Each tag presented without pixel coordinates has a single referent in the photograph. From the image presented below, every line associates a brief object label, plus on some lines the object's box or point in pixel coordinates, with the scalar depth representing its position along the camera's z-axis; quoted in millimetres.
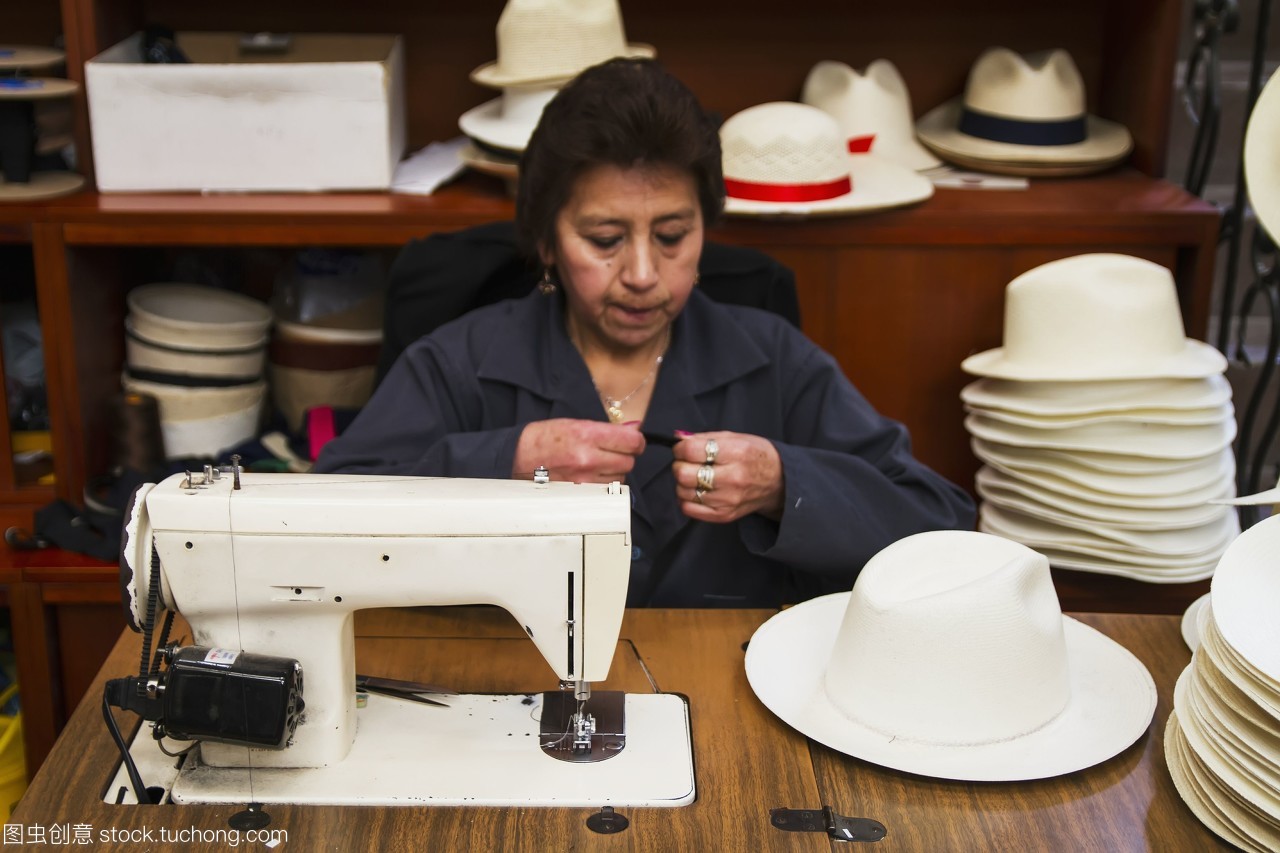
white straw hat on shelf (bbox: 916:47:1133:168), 2744
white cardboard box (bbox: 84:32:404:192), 2484
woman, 1802
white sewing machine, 1297
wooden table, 1248
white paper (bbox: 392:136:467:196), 2623
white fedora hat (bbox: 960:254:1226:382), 2219
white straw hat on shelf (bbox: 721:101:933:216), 2461
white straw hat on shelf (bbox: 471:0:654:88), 2531
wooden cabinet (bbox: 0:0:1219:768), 2482
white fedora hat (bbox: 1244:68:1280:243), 1864
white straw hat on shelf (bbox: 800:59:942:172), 2787
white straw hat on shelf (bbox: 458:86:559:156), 2564
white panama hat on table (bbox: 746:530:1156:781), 1337
